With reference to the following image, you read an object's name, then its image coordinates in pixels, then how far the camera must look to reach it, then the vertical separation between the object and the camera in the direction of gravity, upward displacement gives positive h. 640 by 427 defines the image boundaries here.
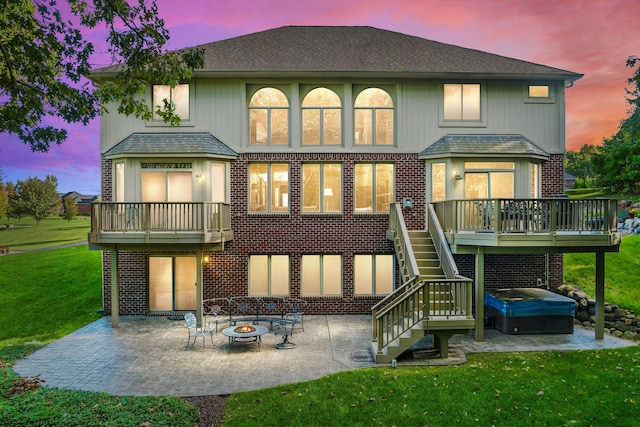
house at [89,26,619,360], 13.74 +1.75
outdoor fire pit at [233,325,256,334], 10.45 -3.29
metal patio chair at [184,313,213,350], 10.57 -3.44
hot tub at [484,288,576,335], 11.51 -3.19
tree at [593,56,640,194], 22.24 +2.95
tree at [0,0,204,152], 8.05 +3.43
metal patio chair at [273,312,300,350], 10.44 -3.68
